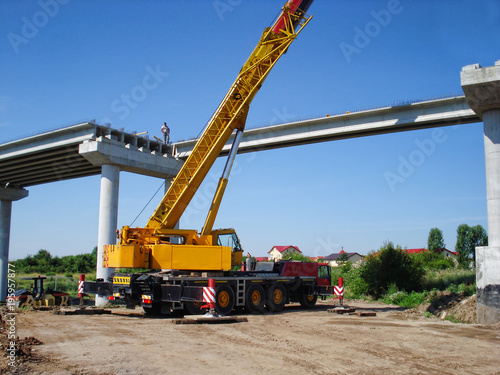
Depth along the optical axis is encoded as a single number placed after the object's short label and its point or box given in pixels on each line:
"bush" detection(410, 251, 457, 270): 42.31
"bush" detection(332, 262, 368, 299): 28.22
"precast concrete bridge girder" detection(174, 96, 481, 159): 22.25
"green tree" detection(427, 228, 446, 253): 94.68
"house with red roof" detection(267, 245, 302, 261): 99.38
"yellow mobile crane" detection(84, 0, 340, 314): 15.59
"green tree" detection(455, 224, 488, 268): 85.25
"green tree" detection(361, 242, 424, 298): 26.83
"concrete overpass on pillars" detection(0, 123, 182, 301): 25.47
